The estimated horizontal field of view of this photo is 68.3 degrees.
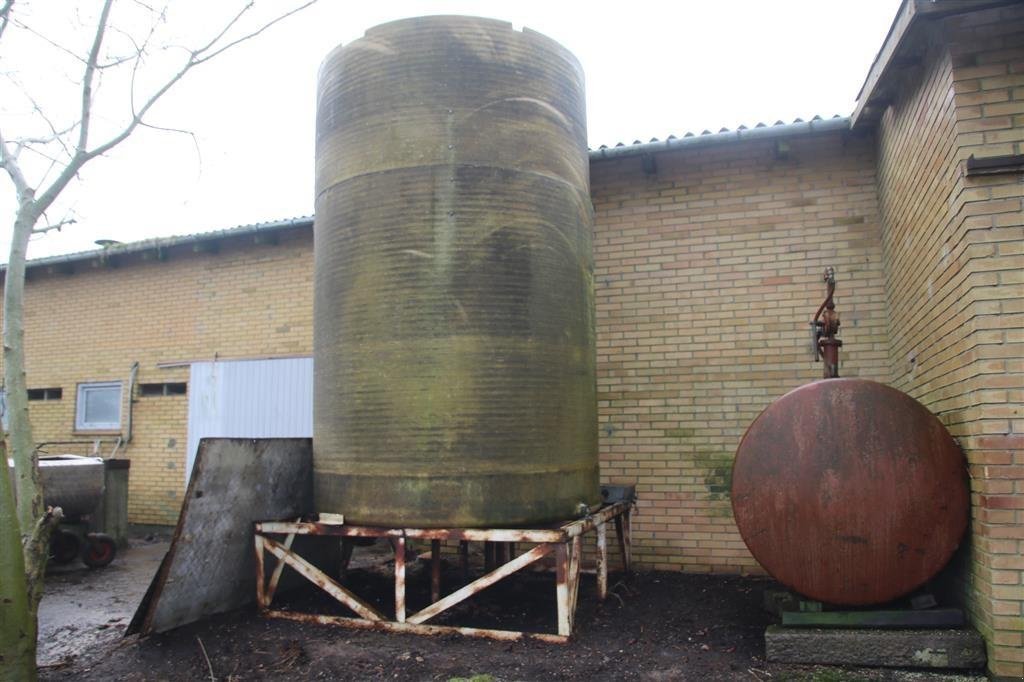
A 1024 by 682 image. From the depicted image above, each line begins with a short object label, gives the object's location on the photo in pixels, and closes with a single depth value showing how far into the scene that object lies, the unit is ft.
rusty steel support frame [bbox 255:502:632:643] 15.72
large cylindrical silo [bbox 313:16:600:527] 16.29
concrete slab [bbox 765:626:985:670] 13.52
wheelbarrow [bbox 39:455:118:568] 26.35
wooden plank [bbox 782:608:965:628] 14.01
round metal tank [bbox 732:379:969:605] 13.91
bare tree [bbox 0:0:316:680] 13.20
